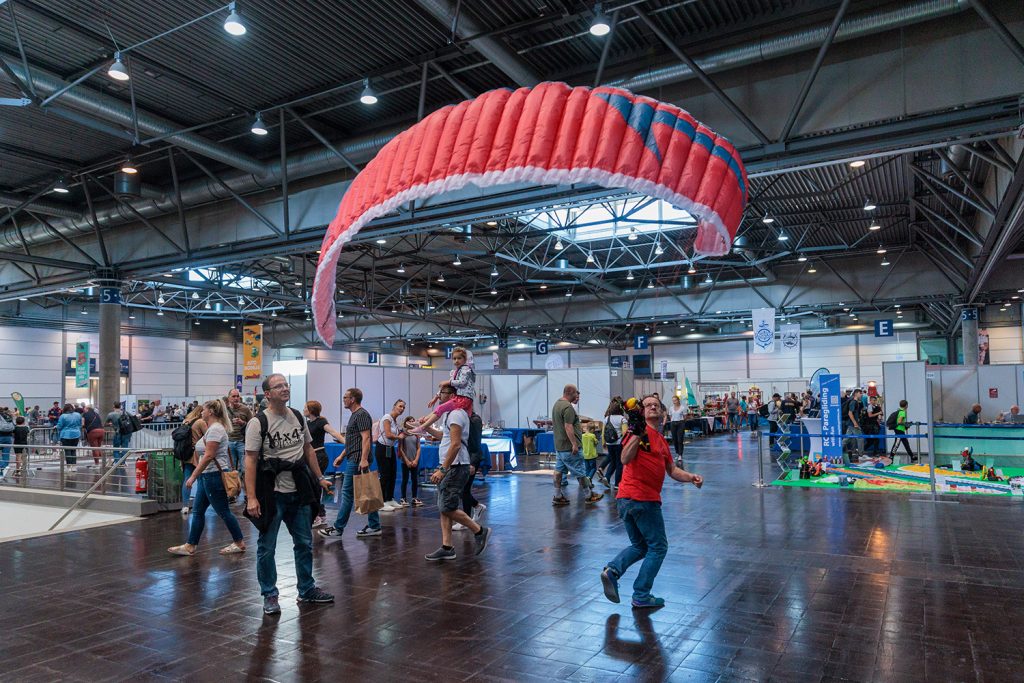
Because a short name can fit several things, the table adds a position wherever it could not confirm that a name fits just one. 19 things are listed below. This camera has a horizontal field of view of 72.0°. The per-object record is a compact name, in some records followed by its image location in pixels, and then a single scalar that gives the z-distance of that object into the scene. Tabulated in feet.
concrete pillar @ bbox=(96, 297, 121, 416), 63.31
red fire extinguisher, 36.68
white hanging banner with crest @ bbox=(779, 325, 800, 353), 88.89
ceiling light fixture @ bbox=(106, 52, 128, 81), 31.27
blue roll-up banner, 52.39
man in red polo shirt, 18.47
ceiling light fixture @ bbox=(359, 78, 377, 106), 34.68
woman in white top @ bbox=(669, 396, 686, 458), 58.23
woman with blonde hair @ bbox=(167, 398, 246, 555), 24.38
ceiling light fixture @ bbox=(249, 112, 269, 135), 39.42
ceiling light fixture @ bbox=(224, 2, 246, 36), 27.68
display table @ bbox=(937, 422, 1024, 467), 59.52
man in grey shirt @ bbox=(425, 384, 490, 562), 23.62
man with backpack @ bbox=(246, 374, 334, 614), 18.35
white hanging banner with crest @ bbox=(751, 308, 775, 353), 77.14
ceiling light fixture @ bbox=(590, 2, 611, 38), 28.43
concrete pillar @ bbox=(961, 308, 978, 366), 83.05
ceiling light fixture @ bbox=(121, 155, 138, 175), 48.62
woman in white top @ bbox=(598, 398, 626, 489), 40.19
